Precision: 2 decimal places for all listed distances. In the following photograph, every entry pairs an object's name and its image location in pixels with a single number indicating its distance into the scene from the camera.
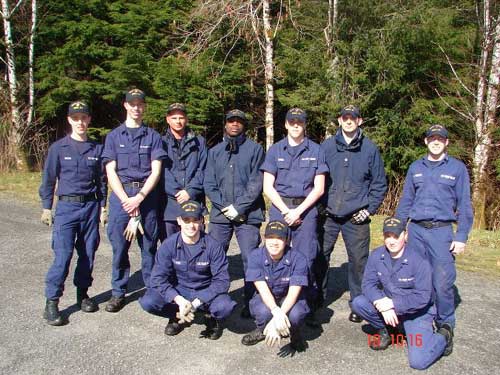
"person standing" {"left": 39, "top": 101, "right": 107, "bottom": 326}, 4.72
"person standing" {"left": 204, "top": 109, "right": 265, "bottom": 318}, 4.89
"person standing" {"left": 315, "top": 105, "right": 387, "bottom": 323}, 4.78
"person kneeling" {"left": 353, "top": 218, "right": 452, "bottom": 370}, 4.00
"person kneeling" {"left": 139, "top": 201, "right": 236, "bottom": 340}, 4.32
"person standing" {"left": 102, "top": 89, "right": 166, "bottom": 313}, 4.89
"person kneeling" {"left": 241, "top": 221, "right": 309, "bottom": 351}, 4.08
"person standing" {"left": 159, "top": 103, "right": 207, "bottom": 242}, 5.13
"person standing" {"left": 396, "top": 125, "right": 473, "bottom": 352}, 4.32
